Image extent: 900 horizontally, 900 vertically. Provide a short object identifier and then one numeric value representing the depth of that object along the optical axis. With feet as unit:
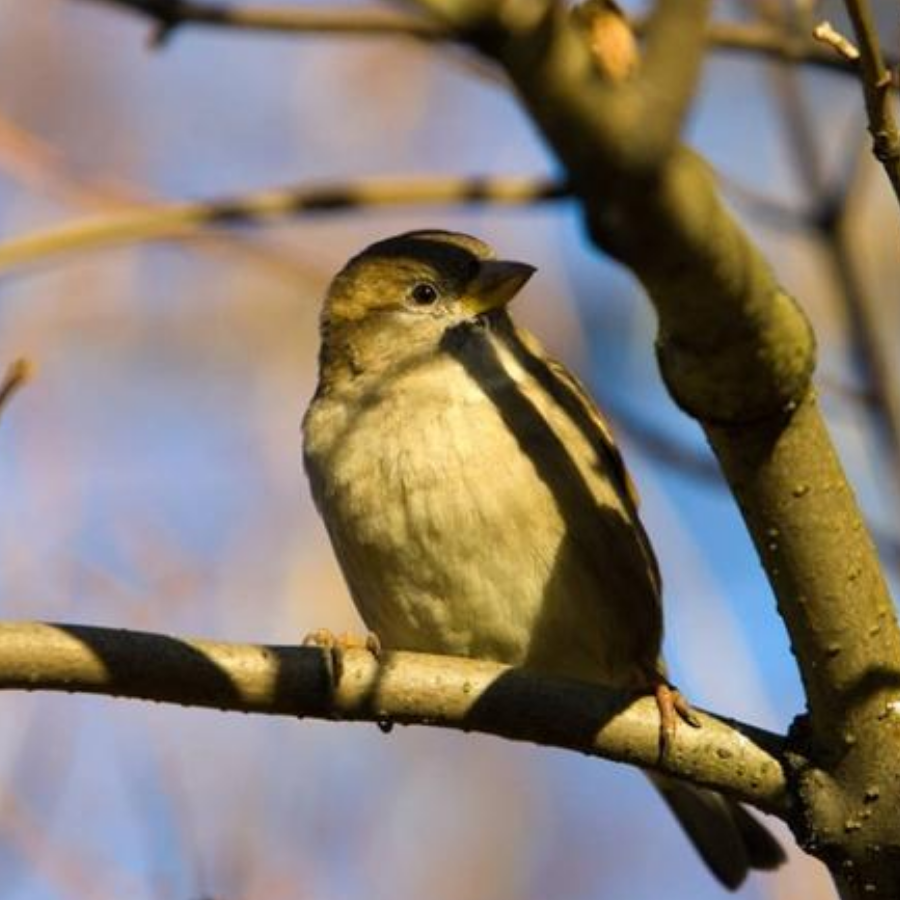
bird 28.22
